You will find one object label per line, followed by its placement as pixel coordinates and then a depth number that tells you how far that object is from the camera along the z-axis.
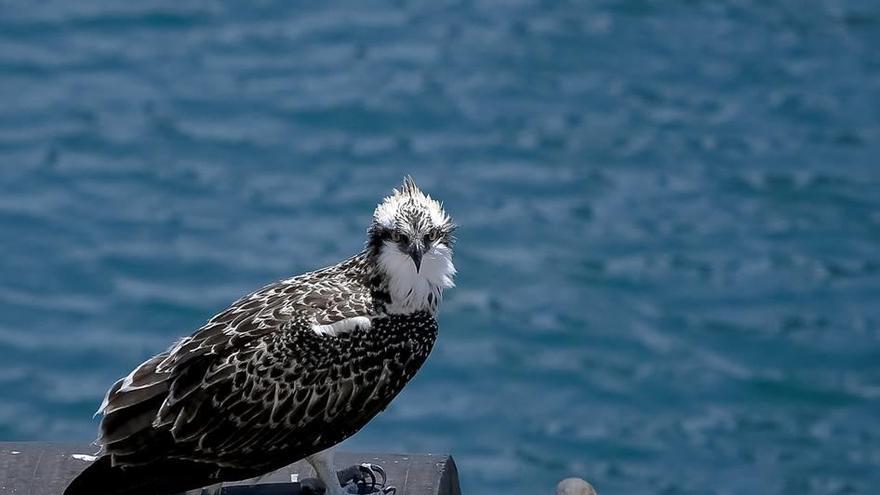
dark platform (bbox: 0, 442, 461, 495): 16.14
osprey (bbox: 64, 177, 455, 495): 15.26
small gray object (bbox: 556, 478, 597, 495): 16.97
